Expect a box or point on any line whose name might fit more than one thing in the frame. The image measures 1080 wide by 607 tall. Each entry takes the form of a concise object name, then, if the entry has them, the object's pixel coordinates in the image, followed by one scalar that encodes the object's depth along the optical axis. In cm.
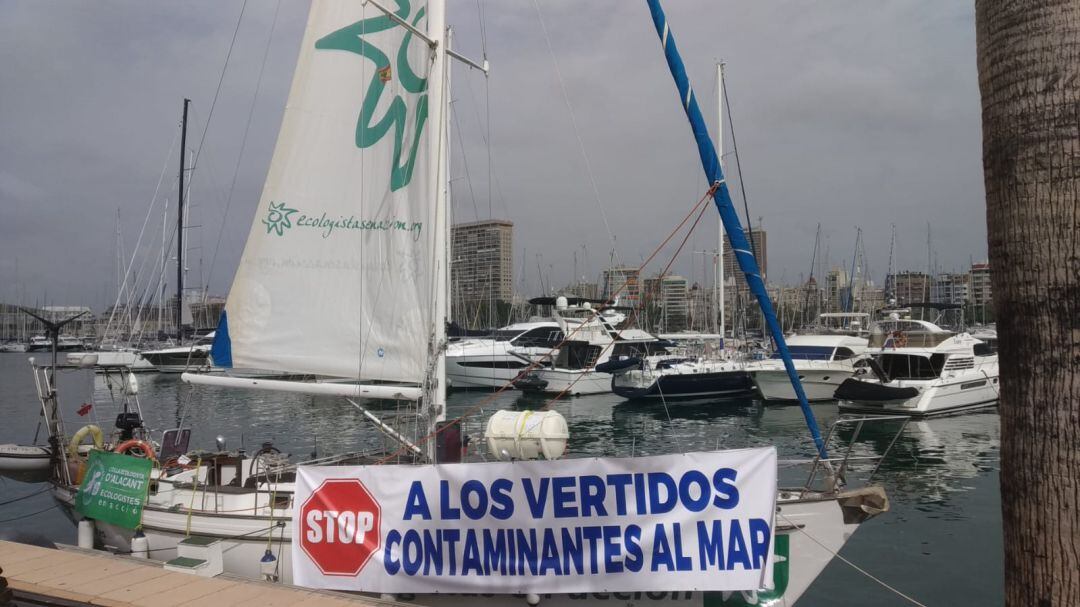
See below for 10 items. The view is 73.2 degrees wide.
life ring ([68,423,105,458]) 1186
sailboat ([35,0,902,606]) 921
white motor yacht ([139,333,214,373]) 5753
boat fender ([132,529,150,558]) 912
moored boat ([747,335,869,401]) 3441
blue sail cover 721
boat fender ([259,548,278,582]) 833
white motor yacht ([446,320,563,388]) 4312
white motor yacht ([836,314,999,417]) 2962
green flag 966
